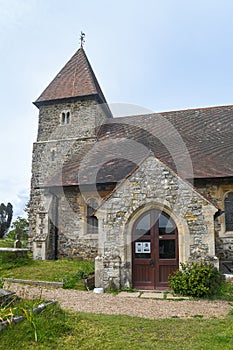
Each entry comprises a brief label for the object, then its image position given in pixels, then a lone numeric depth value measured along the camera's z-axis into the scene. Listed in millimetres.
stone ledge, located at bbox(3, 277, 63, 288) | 9789
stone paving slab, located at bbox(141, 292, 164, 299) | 8594
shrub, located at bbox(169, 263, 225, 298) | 8516
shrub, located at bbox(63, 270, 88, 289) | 9805
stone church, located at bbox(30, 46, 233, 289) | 9656
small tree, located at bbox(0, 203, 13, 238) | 27766
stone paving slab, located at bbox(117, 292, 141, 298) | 8719
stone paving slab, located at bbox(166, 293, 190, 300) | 8570
